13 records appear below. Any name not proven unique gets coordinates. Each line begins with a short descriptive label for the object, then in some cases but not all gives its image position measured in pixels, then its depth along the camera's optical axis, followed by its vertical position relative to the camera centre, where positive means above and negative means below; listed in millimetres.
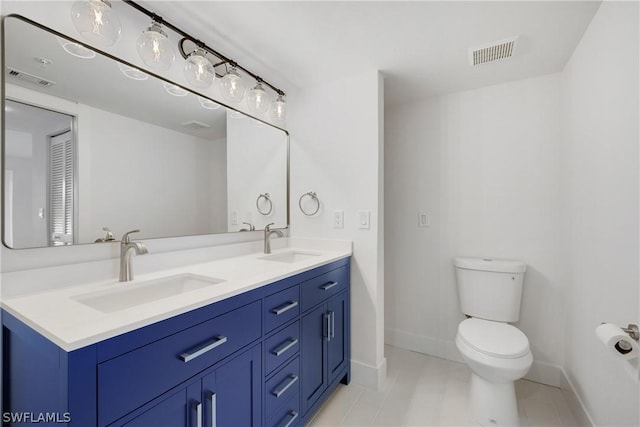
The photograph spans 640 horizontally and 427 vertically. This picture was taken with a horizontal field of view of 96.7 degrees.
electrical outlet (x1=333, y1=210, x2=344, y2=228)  2008 -29
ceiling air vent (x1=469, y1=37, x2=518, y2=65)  1585 +949
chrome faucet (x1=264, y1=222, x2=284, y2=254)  1979 -163
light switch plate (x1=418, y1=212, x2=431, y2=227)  2355 -48
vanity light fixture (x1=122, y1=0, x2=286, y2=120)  1482 +835
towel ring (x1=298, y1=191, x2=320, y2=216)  2109 +127
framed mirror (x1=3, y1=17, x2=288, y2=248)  1051 +313
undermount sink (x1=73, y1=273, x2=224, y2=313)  1072 -317
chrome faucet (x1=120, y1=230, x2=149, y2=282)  1207 -169
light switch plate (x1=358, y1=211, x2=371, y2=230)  1906 -29
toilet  1479 -706
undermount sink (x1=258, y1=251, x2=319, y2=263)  1961 -291
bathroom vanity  698 -430
